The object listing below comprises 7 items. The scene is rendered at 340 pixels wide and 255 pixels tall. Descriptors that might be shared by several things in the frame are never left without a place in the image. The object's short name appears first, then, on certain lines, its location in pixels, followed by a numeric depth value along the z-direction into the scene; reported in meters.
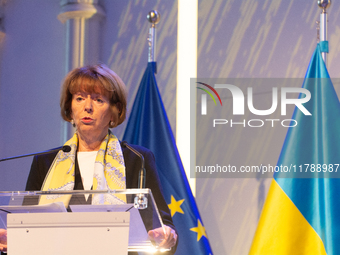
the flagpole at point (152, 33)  6.64
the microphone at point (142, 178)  3.47
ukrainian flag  5.12
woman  4.07
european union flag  5.77
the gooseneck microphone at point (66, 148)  3.74
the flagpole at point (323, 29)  5.73
